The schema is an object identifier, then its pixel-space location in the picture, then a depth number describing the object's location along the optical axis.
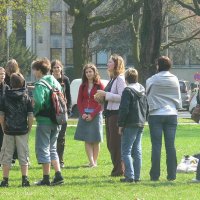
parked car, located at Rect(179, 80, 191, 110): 50.62
